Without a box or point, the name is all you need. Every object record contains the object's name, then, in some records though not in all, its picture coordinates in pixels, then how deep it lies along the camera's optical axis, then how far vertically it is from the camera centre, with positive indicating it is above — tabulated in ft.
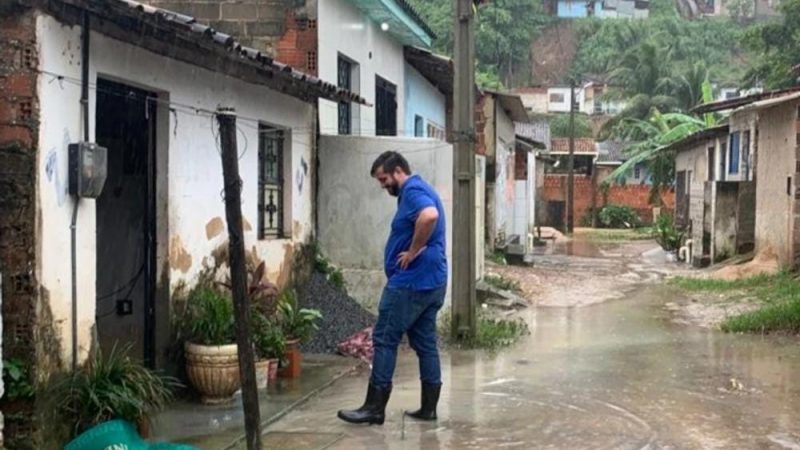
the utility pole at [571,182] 134.88 +2.80
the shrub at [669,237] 85.46 -3.26
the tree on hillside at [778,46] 92.02 +15.74
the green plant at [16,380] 17.06 -3.27
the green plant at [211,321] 23.79 -3.09
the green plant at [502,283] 50.33 -4.43
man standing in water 21.79 -1.92
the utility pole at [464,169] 34.04 +1.14
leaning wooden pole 15.42 -1.21
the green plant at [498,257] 68.00 -4.10
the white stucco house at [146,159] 18.21 +1.13
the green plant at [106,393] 18.13 -3.77
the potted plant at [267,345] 25.82 -3.99
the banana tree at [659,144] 110.83 +7.34
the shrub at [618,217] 144.25 -2.39
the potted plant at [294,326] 27.20 -3.78
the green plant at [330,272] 36.88 -2.79
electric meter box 18.66 +0.62
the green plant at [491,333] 34.01 -5.03
